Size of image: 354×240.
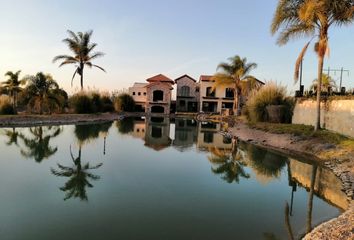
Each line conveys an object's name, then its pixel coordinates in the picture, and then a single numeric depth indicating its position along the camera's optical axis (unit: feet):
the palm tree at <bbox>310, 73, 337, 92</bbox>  92.72
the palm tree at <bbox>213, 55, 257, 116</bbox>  107.04
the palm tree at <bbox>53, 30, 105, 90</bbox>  95.66
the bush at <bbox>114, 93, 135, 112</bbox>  122.21
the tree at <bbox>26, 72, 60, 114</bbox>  73.10
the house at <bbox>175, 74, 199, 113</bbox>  143.74
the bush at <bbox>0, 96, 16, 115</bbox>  67.46
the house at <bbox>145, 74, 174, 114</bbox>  133.08
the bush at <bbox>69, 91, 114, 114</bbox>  84.79
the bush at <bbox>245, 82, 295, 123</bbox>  59.57
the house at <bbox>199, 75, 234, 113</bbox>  138.21
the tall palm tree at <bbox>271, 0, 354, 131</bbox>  40.14
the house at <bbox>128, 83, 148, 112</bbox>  147.02
